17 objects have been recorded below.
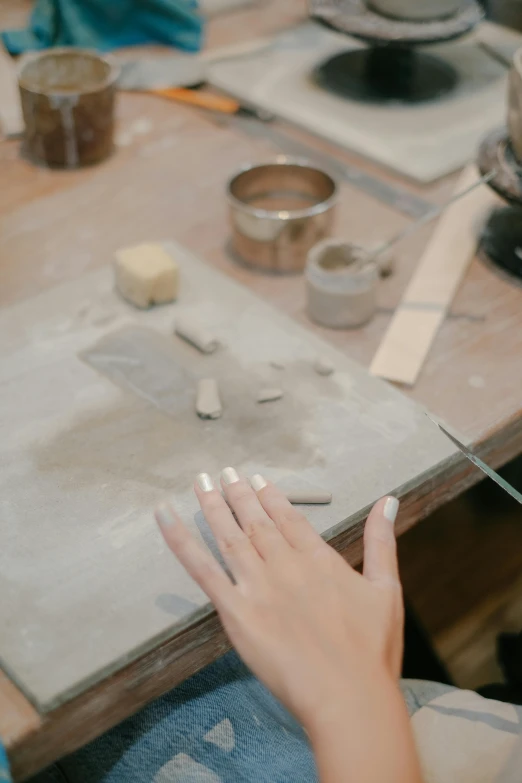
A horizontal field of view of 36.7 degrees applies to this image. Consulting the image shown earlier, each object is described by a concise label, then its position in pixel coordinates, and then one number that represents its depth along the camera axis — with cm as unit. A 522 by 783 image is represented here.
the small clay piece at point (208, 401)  89
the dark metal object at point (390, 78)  158
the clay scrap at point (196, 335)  97
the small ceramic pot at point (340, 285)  100
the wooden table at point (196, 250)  68
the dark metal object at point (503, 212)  106
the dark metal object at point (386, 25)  142
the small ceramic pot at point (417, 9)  144
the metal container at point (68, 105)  128
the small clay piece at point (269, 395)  91
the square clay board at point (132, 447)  69
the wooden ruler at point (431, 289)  99
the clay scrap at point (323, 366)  94
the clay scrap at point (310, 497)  79
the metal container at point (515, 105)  104
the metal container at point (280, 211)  108
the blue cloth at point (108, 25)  161
